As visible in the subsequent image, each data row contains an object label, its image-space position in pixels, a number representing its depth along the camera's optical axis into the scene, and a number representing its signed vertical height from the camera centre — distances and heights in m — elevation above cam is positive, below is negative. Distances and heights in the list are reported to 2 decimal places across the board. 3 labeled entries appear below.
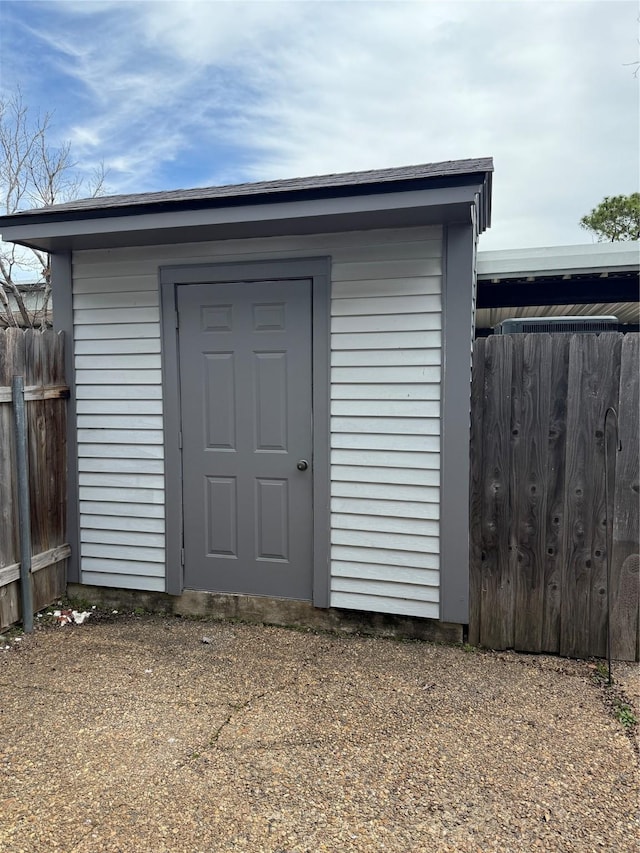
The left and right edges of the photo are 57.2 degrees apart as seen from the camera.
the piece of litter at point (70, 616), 3.88 -1.52
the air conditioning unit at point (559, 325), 4.52 +0.49
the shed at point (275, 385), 3.37 +0.02
